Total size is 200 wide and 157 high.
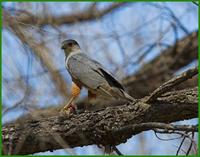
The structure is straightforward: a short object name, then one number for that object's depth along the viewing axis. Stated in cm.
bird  1071
